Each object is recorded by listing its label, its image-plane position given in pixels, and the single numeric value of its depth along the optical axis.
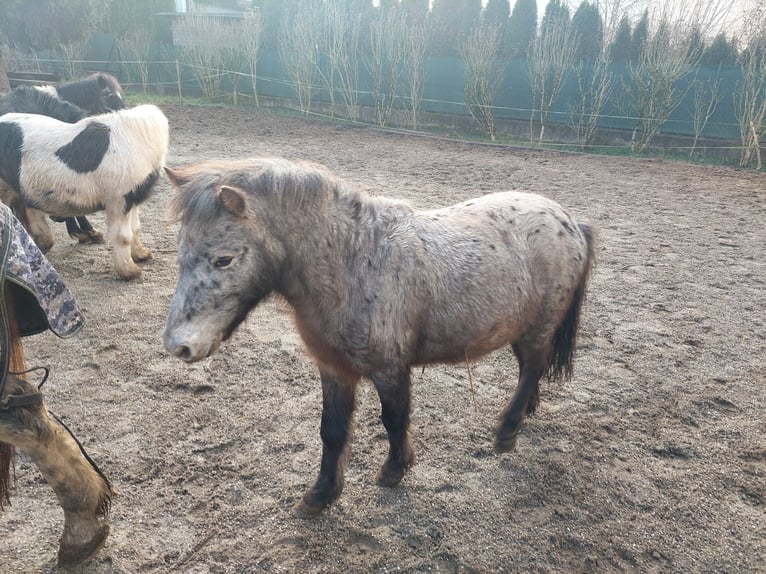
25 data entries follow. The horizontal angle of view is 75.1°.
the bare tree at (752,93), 10.39
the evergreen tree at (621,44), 13.67
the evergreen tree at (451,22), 16.38
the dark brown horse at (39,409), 1.67
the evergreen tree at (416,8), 17.30
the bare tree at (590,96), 12.12
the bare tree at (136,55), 18.70
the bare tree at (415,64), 13.91
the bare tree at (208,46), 16.91
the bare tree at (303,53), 15.21
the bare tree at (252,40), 16.45
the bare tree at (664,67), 11.45
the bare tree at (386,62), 14.17
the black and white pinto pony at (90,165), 4.43
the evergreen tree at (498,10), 15.87
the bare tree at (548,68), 12.40
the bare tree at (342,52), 14.84
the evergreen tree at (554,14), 14.33
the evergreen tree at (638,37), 13.46
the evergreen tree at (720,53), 12.51
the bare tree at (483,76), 13.09
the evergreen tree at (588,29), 14.24
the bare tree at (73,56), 18.67
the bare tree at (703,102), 11.54
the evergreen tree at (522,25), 15.37
